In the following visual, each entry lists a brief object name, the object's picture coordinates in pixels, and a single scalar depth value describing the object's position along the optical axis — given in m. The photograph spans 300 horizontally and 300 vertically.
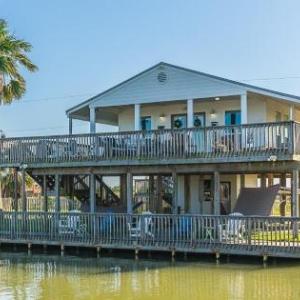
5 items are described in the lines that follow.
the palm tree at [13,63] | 27.48
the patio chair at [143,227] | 21.45
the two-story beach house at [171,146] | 21.55
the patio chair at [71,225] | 22.88
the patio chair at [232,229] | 19.92
